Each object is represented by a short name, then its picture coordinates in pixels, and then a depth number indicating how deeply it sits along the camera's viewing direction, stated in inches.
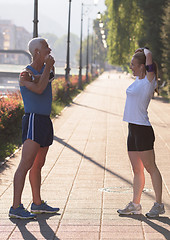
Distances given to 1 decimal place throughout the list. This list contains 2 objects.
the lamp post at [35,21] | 738.8
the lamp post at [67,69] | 1195.6
